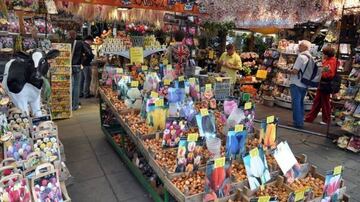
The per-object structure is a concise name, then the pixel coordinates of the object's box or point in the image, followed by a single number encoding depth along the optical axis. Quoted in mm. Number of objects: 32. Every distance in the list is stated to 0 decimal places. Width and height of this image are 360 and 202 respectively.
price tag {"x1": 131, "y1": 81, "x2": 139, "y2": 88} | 3938
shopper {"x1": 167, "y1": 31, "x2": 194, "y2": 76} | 6198
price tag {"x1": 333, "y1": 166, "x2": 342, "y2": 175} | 2243
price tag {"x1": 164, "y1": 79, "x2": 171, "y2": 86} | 4012
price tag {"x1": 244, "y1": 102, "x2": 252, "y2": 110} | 3071
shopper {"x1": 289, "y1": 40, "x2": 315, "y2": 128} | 5289
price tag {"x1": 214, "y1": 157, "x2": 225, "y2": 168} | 2178
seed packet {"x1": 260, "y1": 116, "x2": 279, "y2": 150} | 2830
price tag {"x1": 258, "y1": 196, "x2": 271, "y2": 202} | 1949
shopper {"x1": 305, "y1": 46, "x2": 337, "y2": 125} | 5445
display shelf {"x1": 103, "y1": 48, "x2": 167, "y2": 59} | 6002
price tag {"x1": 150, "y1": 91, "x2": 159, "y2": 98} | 3408
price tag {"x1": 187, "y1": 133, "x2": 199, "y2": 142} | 2484
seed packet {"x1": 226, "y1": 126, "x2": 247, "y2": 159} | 2609
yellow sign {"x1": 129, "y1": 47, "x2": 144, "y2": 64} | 5711
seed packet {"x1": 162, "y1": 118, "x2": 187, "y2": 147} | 2863
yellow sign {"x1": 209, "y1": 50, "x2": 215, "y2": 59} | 9453
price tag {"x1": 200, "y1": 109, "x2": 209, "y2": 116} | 2880
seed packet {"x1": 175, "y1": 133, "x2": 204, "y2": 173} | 2459
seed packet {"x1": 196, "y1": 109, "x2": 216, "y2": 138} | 2832
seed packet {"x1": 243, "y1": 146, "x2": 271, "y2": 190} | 2350
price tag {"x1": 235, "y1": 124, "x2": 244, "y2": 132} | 2590
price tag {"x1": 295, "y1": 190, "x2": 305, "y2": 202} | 2084
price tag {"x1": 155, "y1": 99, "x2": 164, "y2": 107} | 3210
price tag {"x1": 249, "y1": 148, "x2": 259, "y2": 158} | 2392
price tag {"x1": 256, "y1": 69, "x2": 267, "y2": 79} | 7812
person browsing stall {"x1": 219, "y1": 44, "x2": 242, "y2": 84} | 6219
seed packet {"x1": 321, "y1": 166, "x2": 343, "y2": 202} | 2229
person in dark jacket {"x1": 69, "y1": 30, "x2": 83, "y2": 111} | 6715
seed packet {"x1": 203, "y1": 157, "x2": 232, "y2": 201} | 2170
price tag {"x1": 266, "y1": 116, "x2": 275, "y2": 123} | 2804
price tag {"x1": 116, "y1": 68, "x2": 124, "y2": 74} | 4633
